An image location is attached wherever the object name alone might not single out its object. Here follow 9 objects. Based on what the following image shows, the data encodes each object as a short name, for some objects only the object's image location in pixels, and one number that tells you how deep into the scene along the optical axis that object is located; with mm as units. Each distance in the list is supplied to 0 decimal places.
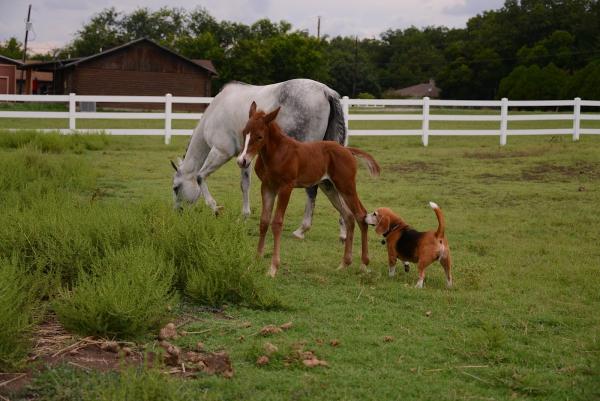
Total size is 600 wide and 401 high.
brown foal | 6660
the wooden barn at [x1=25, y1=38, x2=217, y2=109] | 51156
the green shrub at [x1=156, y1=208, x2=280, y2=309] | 5691
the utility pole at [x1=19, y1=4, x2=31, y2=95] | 60756
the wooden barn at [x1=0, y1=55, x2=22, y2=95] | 60281
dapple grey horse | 9133
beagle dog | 6441
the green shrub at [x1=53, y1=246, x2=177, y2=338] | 4711
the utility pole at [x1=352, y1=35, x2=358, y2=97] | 82950
